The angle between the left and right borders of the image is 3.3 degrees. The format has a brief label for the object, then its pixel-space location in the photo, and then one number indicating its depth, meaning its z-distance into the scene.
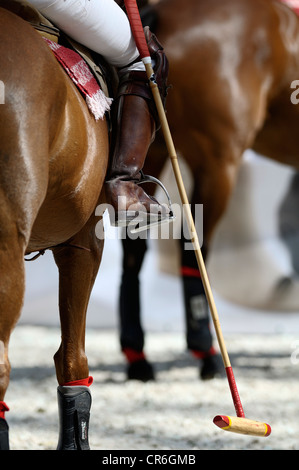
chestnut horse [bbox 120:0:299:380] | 17.11
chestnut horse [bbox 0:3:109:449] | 14.93
